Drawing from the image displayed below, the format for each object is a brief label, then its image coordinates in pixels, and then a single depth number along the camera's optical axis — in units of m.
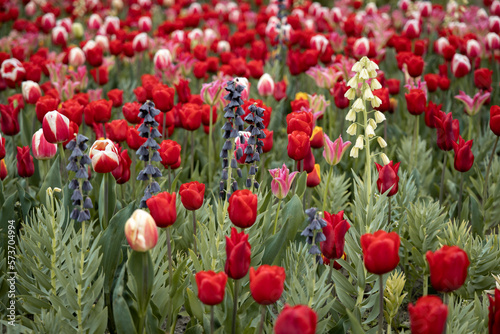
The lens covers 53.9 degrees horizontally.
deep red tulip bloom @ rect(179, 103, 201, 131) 3.13
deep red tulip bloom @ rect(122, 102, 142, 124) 3.15
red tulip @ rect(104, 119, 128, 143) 2.90
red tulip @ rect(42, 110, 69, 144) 2.42
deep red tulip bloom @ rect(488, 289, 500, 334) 1.51
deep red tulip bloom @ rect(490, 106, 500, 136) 2.74
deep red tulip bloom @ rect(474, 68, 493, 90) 3.94
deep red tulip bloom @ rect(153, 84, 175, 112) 3.02
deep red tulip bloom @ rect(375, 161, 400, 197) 2.29
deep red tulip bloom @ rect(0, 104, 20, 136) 3.19
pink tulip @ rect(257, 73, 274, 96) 4.06
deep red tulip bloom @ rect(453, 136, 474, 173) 2.60
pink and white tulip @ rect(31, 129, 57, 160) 2.71
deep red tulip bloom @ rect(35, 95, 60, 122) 3.09
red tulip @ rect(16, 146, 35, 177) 2.74
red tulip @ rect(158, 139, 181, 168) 2.58
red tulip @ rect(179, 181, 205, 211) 2.08
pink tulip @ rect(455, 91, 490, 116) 3.52
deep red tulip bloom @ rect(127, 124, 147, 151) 2.79
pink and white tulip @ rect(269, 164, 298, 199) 2.20
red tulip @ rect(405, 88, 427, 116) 3.30
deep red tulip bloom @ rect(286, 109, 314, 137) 2.34
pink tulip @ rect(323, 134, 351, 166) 2.50
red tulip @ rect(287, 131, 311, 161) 2.26
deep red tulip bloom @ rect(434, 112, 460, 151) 2.75
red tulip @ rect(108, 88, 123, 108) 3.82
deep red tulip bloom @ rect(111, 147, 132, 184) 2.57
